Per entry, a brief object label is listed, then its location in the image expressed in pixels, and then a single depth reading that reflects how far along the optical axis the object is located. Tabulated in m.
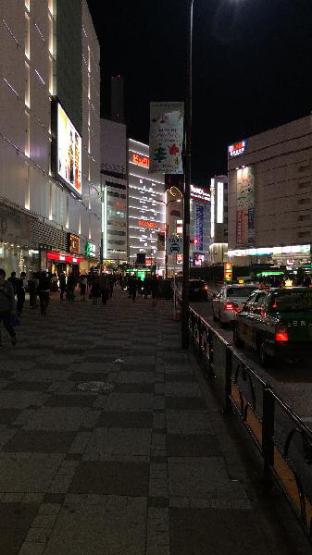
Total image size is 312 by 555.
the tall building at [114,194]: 139.12
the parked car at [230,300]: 19.12
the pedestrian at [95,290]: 33.56
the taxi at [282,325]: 10.49
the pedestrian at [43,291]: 24.03
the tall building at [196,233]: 188.50
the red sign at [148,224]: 180.50
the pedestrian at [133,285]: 38.42
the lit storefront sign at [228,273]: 87.25
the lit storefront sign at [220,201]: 157.75
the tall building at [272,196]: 121.00
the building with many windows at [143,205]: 174.88
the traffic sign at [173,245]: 19.70
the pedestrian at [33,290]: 27.30
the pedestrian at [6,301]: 12.77
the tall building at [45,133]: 30.55
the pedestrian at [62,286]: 37.06
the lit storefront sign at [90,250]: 66.12
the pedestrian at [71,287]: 35.82
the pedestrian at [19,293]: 22.11
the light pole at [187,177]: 14.06
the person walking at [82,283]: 43.09
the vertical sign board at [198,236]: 193.12
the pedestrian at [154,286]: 35.95
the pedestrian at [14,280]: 21.61
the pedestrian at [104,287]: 33.78
